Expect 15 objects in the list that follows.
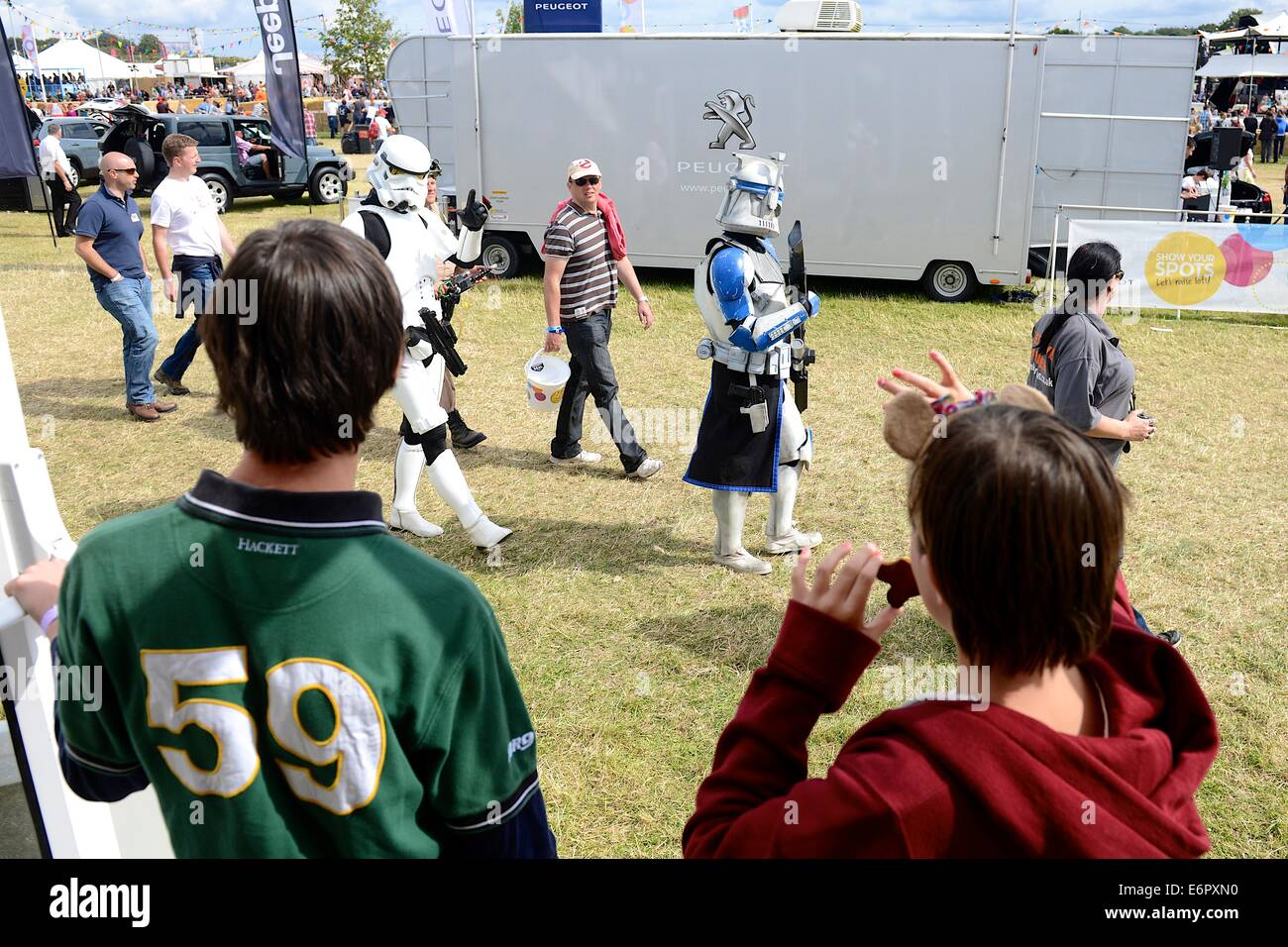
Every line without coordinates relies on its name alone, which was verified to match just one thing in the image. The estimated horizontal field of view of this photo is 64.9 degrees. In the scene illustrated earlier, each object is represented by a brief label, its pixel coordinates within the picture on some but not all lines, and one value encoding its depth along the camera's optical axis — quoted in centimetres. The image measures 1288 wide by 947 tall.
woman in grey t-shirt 398
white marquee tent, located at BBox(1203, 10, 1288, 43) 2469
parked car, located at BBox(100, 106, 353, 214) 1819
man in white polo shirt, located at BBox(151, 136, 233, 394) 788
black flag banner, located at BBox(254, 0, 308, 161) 1525
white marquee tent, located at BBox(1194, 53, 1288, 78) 2320
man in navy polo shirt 755
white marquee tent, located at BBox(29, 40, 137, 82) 4119
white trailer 1083
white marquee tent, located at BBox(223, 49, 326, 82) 4675
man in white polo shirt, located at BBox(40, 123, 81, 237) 1505
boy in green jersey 130
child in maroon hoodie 113
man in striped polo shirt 660
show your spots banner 1039
